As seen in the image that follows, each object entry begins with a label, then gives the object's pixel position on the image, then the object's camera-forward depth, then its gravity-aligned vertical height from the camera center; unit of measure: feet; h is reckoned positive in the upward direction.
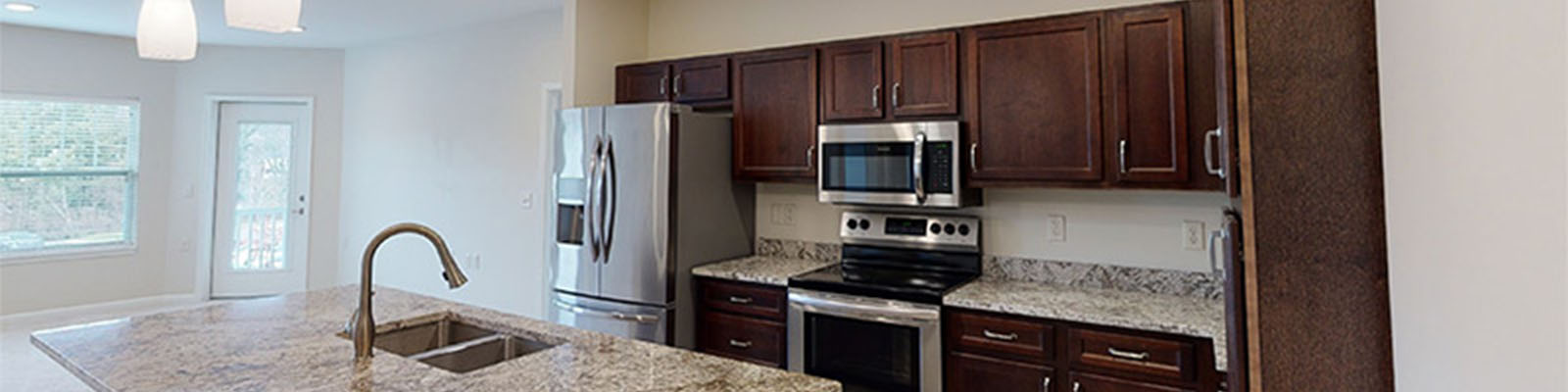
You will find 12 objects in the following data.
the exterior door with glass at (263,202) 18.86 +0.27
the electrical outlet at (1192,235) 8.17 -0.26
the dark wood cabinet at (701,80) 10.93 +2.16
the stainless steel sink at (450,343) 5.65 -1.17
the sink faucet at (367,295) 4.97 -0.62
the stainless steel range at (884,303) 8.09 -1.11
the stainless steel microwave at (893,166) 8.77 +0.64
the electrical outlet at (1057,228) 9.11 -0.20
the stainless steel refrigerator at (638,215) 10.00 -0.03
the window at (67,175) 16.06 +0.88
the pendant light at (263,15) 5.43 +1.60
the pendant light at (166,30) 6.51 +1.75
